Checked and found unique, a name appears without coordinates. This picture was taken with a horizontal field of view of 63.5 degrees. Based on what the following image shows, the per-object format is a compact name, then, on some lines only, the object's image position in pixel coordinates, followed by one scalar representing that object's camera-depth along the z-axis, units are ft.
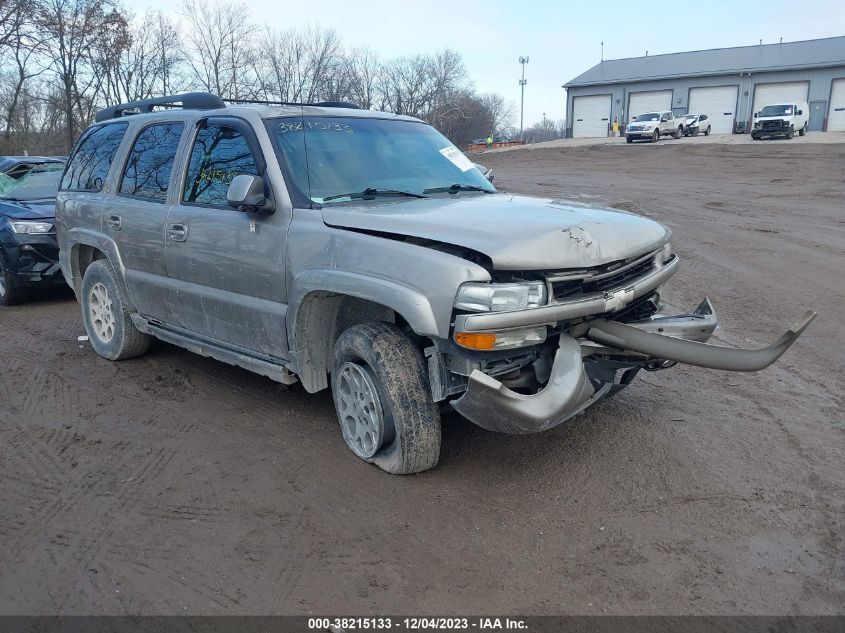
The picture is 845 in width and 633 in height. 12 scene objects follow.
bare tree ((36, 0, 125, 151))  105.91
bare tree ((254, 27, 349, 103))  134.31
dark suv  27.02
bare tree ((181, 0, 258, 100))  135.64
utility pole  235.81
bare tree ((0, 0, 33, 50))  97.55
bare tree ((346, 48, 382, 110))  158.65
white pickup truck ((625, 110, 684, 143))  119.55
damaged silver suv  10.88
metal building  143.13
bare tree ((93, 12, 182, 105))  122.42
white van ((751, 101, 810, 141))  110.32
